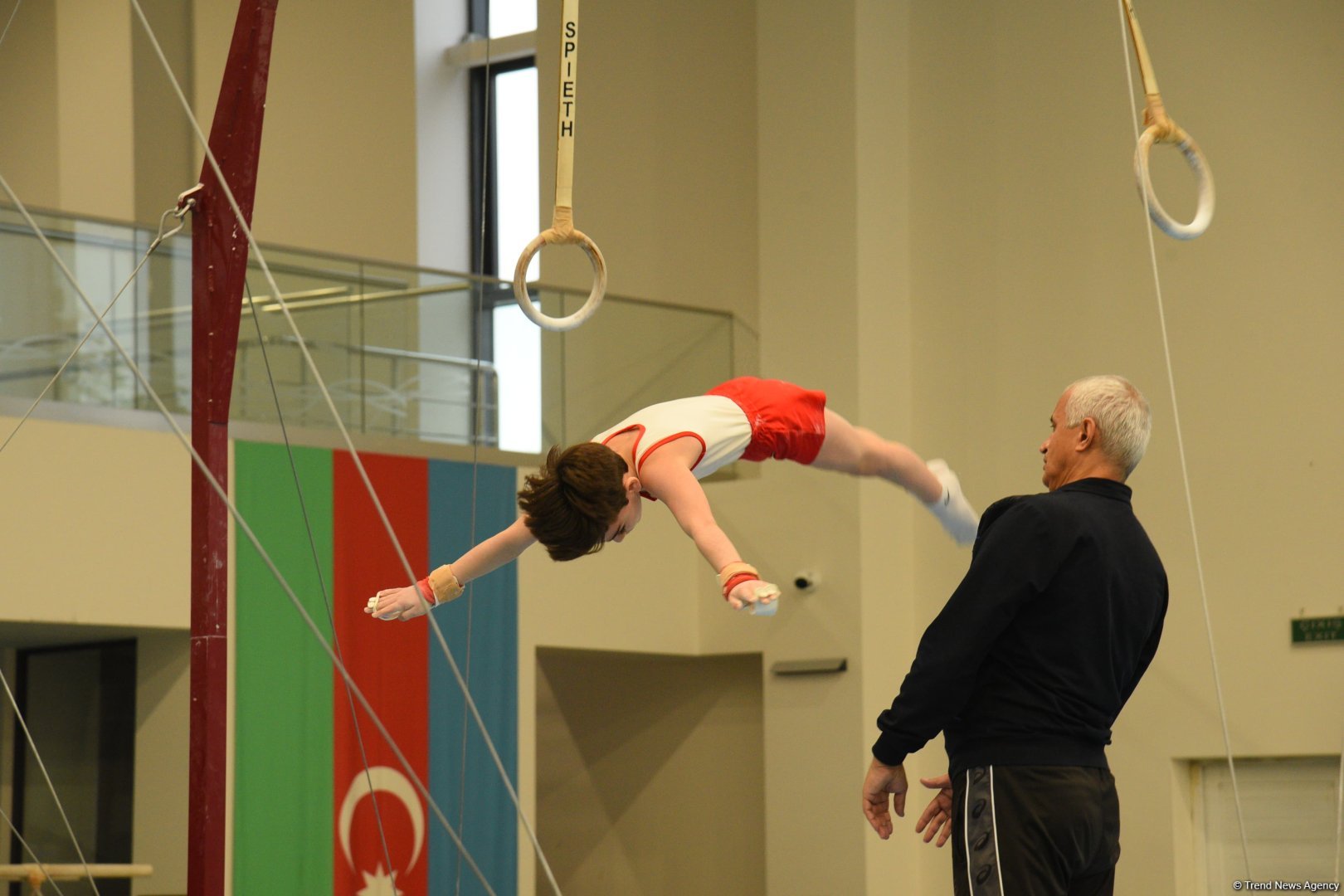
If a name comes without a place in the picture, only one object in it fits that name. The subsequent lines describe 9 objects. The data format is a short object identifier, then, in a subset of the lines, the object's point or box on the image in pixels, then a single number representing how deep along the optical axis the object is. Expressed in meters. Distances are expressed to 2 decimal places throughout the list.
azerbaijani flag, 14.18
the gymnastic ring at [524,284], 6.87
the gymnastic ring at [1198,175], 7.22
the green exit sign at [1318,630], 14.20
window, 22.33
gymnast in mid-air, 6.62
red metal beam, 7.87
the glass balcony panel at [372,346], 12.64
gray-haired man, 5.07
